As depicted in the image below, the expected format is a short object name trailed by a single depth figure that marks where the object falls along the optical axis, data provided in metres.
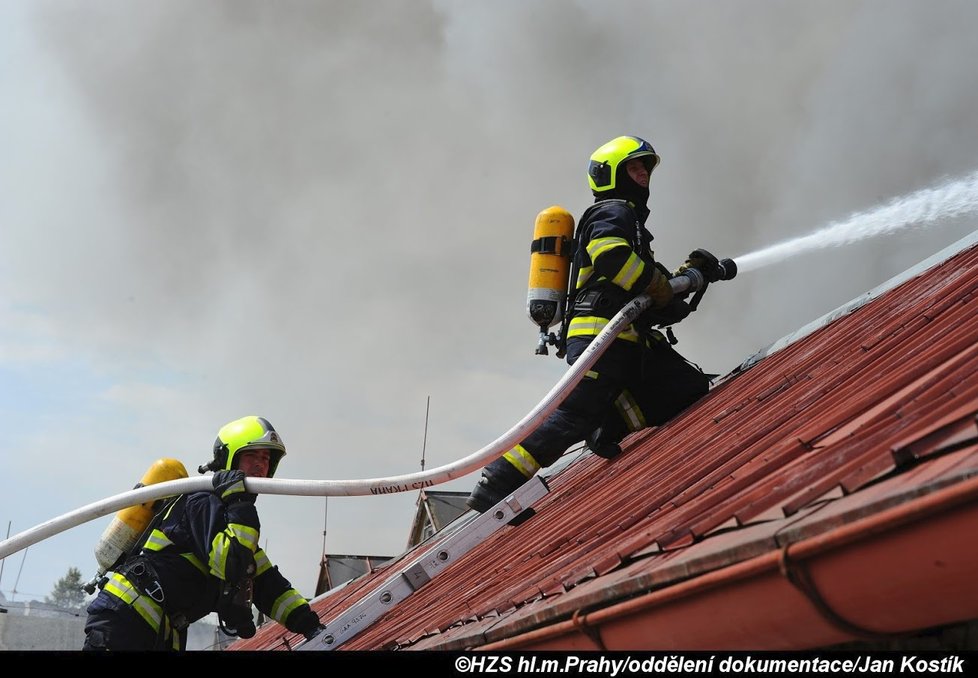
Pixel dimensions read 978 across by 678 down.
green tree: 59.15
